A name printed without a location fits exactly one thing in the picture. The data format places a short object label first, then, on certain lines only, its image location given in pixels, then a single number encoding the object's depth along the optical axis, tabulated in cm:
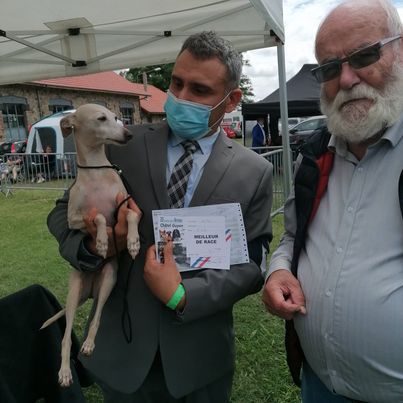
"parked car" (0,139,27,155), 1953
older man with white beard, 141
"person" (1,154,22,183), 1373
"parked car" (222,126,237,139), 3970
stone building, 2317
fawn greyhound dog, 167
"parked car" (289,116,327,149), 1674
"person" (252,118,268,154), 1451
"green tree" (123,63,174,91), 5469
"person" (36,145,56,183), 1352
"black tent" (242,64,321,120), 1163
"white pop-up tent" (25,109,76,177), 1738
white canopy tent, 353
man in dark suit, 166
